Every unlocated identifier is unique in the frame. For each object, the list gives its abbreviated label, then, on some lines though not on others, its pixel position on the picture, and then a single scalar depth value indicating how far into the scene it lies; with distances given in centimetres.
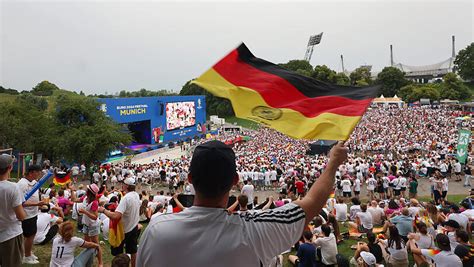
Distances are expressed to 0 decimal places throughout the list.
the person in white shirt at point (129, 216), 525
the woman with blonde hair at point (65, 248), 489
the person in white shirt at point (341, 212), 1001
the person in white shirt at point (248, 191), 1095
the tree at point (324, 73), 7468
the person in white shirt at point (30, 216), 548
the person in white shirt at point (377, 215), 917
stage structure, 3583
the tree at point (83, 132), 2242
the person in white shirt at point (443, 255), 508
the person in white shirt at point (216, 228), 144
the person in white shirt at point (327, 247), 618
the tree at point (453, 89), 6856
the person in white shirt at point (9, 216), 406
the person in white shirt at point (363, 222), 836
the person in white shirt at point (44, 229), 717
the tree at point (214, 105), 7894
